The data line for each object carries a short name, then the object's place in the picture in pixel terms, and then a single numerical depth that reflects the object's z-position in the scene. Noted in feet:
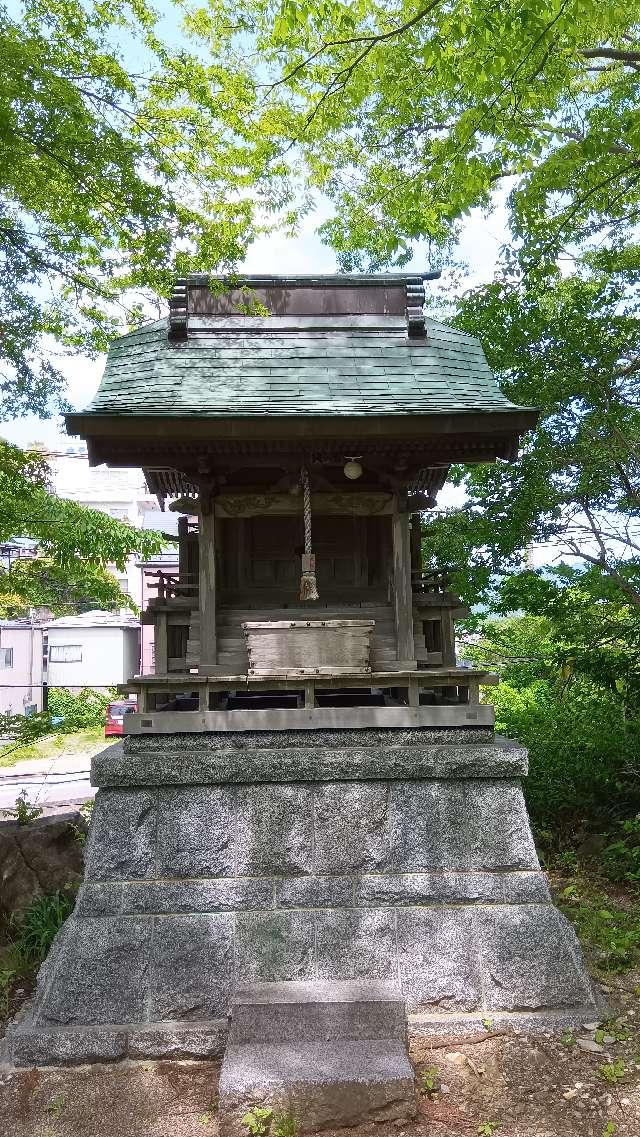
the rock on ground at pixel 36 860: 23.23
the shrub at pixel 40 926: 20.94
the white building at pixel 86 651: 86.89
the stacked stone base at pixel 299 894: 17.07
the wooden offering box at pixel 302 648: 20.22
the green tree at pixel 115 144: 18.48
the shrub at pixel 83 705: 77.46
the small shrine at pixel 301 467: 19.92
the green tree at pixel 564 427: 32.50
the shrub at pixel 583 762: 30.60
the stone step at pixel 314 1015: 14.79
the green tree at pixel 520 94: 18.24
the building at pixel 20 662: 83.15
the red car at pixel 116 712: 66.44
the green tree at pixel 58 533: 26.08
